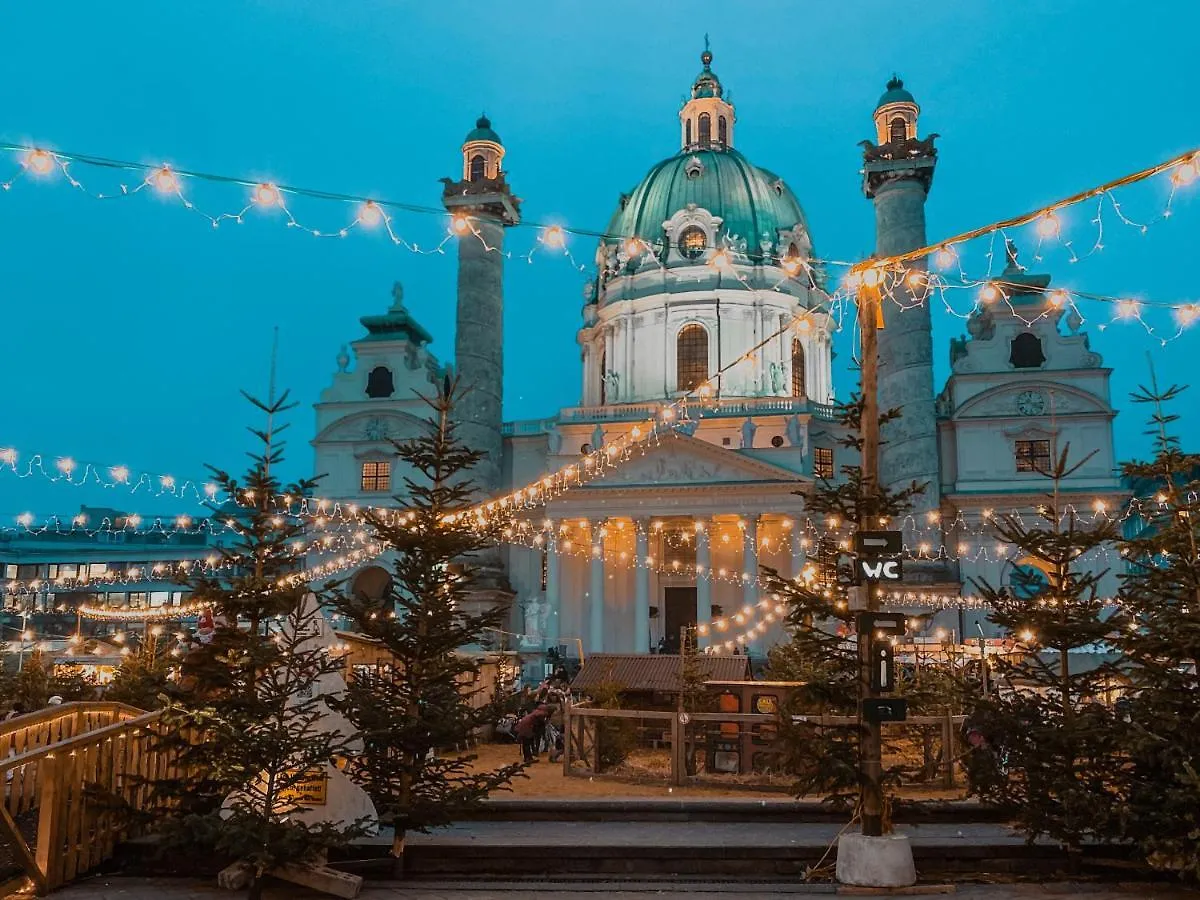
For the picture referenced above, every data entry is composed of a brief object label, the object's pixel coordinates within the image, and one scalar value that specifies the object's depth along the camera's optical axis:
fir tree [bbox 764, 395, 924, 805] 10.70
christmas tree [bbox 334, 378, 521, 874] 10.59
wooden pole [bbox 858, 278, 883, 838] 10.35
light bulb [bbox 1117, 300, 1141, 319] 14.07
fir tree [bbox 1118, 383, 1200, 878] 9.49
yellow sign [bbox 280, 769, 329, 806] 10.58
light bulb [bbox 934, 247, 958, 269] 13.15
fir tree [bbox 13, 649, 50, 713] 20.33
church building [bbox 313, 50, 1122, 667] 39.97
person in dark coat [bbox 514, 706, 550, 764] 18.19
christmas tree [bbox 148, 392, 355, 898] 9.52
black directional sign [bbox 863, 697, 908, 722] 10.23
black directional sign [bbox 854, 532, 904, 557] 10.70
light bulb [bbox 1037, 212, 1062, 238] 11.74
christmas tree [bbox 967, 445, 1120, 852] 10.23
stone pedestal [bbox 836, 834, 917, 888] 9.98
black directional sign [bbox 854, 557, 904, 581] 10.70
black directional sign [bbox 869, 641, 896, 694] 10.58
